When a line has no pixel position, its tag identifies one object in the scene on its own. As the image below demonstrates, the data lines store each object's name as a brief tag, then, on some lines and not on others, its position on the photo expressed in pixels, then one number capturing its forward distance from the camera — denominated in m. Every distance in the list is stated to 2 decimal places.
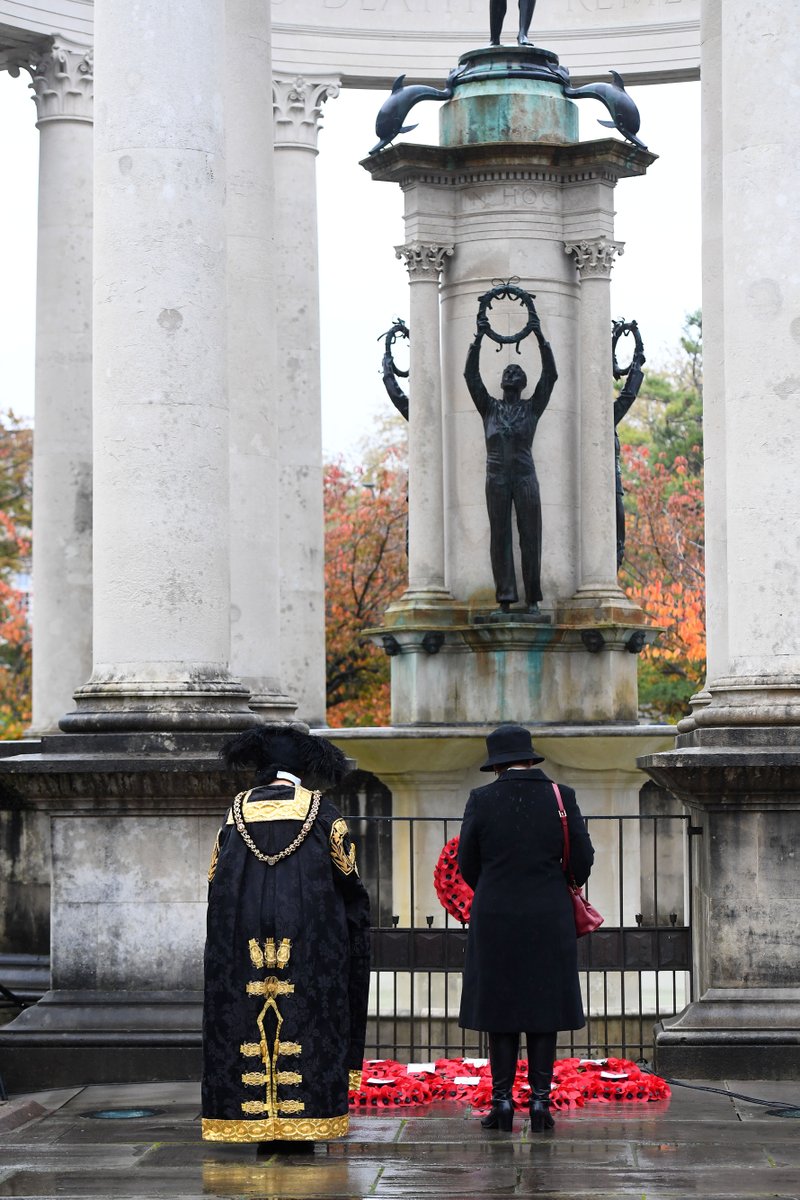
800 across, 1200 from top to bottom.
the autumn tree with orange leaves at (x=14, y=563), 66.50
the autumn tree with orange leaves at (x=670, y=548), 60.22
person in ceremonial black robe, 12.83
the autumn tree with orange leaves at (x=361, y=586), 61.50
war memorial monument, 16.81
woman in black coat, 14.01
